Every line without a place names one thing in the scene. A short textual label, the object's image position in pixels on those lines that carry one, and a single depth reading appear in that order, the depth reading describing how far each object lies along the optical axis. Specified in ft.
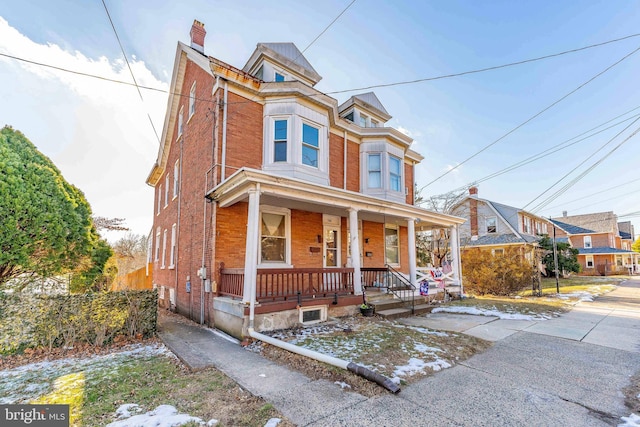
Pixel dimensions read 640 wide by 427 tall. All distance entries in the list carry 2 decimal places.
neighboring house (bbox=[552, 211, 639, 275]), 113.50
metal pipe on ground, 12.88
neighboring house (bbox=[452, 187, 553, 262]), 85.35
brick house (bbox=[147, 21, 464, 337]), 25.23
